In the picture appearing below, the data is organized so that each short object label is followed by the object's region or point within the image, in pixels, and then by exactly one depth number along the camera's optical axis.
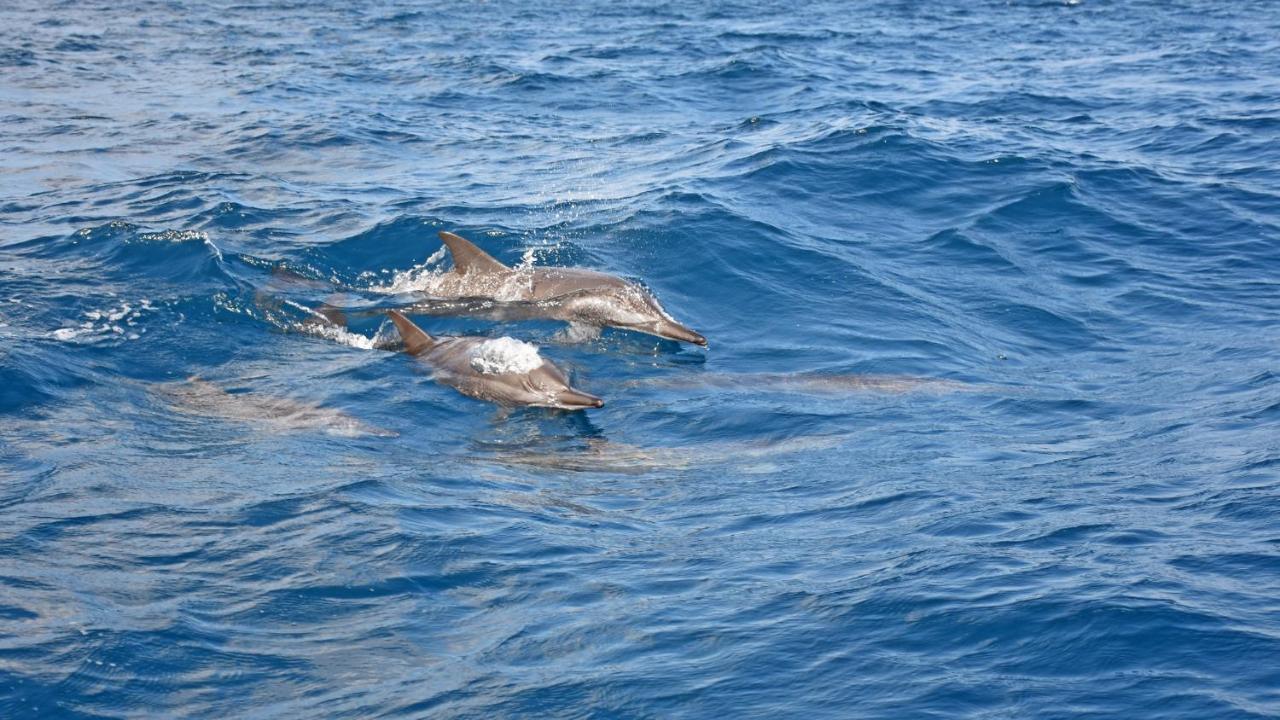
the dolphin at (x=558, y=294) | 14.37
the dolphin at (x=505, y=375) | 12.05
